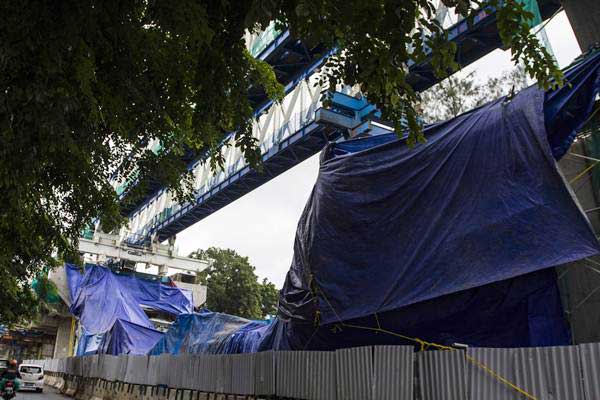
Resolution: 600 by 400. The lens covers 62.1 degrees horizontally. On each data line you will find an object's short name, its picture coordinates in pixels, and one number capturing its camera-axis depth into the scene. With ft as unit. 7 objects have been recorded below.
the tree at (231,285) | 150.82
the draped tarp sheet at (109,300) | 82.53
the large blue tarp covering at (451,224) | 18.28
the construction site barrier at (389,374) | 14.32
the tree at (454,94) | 61.87
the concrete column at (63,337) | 124.16
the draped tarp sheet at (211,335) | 42.54
